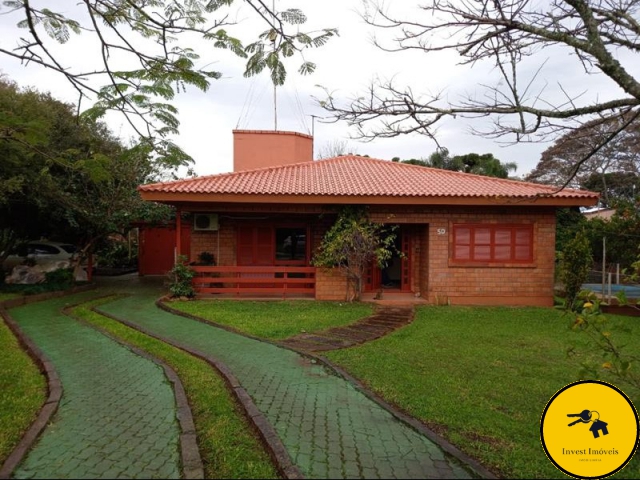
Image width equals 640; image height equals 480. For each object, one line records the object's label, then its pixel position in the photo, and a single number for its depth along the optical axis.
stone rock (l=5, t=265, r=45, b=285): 13.12
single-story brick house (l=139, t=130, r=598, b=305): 11.81
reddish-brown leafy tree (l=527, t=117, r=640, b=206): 25.02
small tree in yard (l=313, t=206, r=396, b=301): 11.55
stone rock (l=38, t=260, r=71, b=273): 13.72
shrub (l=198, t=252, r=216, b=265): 13.64
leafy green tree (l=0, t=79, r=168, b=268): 11.61
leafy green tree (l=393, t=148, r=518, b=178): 25.61
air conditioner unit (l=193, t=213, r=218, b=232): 13.27
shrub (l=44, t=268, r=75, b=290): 13.22
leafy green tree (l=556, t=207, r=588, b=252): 19.22
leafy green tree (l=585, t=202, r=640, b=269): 10.36
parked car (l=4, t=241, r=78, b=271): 16.86
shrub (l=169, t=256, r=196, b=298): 11.89
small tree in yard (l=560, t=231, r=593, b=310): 11.59
